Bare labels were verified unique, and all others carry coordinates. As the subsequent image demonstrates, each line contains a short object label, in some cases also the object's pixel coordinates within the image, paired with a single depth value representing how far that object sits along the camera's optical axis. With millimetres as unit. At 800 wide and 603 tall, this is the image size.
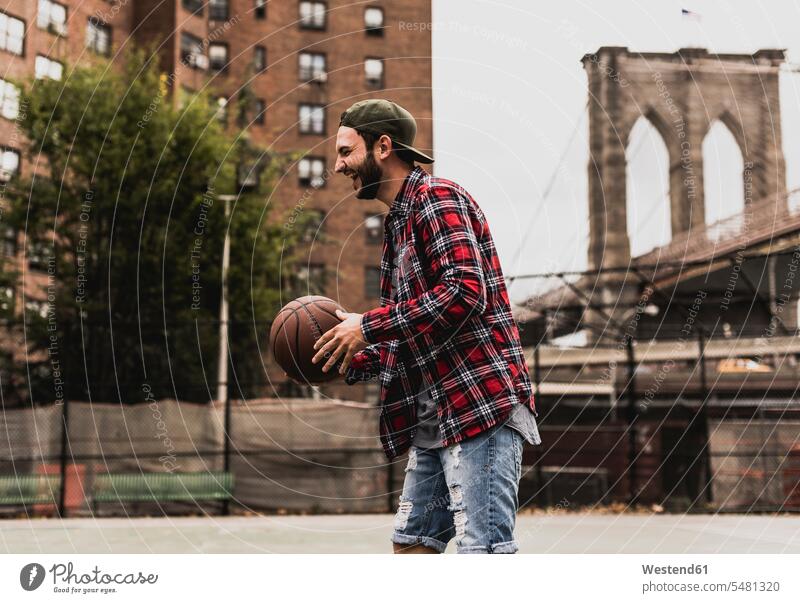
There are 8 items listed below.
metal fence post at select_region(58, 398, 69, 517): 13883
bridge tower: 27422
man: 3818
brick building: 43625
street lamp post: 14609
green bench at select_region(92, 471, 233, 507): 14367
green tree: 21953
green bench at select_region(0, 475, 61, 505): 14133
